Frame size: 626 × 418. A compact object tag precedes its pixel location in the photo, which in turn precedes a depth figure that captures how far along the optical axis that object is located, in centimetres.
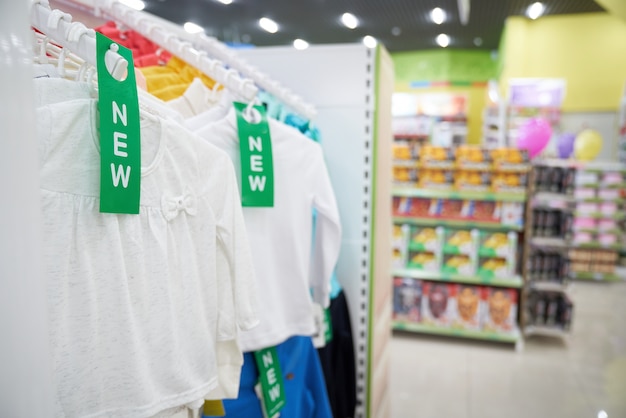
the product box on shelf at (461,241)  412
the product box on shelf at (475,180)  413
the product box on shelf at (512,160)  402
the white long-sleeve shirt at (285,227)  121
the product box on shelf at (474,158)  411
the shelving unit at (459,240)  406
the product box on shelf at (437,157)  421
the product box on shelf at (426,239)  423
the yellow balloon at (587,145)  704
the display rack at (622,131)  796
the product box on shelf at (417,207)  428
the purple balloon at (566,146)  650
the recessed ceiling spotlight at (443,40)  1023
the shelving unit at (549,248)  408
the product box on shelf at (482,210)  413
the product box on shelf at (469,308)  411
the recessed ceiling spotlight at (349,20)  890
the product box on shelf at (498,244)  405
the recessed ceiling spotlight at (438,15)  852
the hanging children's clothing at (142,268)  67
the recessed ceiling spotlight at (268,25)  918
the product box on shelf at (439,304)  418
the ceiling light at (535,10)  783
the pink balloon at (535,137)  480
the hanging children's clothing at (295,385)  124
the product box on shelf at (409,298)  425
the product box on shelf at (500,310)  404
